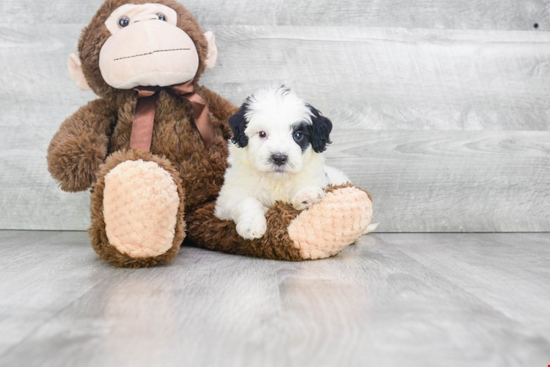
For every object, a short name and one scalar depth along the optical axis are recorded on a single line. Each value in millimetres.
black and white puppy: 1249
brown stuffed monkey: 1164
